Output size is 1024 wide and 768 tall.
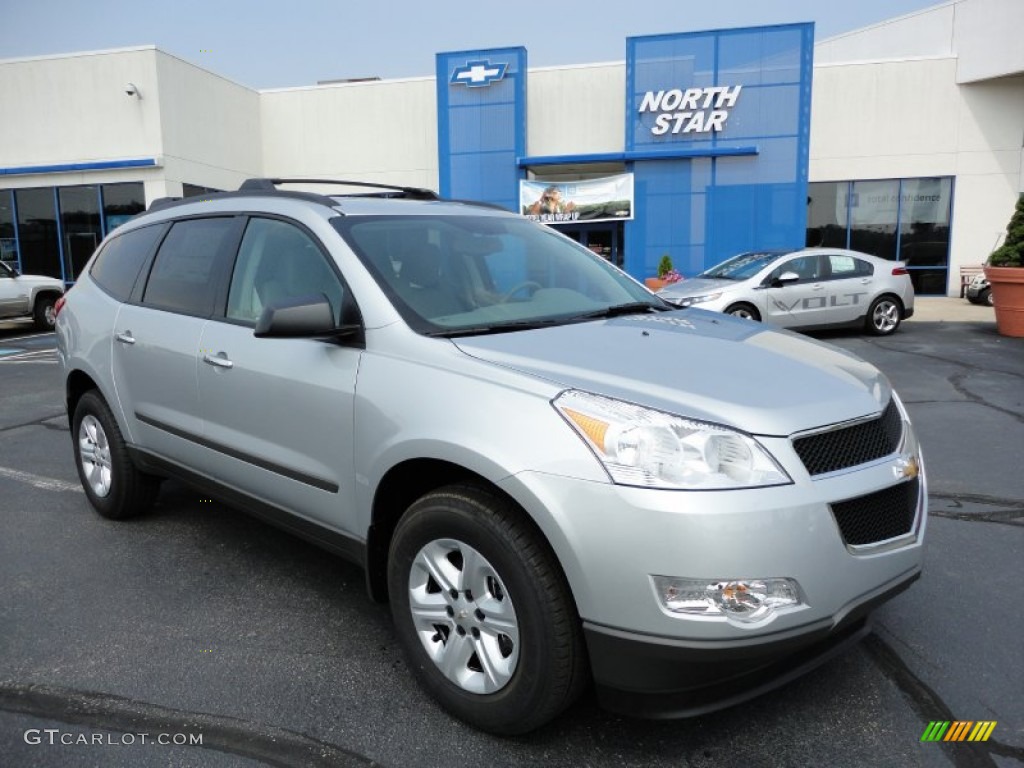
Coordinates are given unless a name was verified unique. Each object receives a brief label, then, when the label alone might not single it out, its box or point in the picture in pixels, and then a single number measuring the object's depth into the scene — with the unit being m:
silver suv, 2.20
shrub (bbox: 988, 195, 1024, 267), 11.83
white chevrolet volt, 12.45
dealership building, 20.00
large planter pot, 11.95
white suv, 15.20
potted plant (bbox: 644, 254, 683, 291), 16.17
